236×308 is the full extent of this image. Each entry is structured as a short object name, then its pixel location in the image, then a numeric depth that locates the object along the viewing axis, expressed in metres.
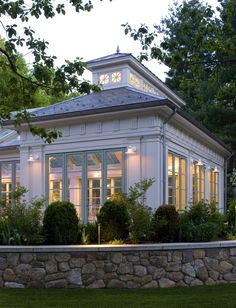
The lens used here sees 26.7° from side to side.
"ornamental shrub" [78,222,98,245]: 9.20
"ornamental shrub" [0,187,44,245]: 8.79
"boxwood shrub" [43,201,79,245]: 8.79
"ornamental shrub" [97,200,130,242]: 8.95
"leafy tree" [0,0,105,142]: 6.81
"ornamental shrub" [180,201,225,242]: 8.91
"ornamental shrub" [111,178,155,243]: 8.73
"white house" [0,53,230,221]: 12.23
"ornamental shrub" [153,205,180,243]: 9.00
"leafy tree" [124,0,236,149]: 6.75
